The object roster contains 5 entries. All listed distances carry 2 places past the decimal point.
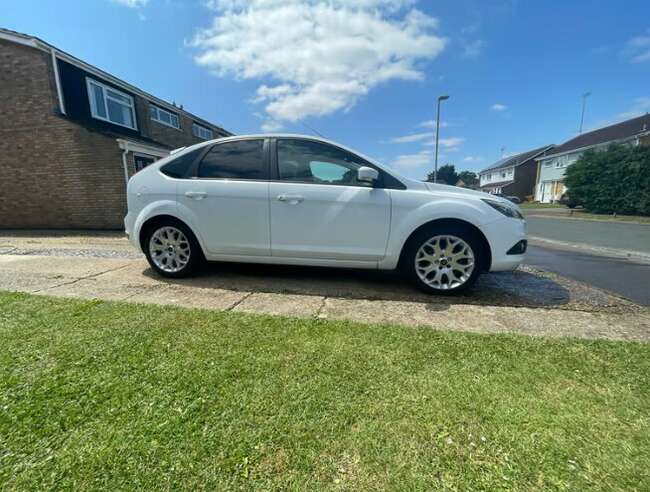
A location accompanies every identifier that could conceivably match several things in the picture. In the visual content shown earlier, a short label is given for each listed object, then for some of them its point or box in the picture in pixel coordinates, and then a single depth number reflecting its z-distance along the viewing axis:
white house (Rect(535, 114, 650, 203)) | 29.67
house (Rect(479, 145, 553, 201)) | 45.12
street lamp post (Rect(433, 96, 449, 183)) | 18.47
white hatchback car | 3.37
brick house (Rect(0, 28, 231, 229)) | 9.54
